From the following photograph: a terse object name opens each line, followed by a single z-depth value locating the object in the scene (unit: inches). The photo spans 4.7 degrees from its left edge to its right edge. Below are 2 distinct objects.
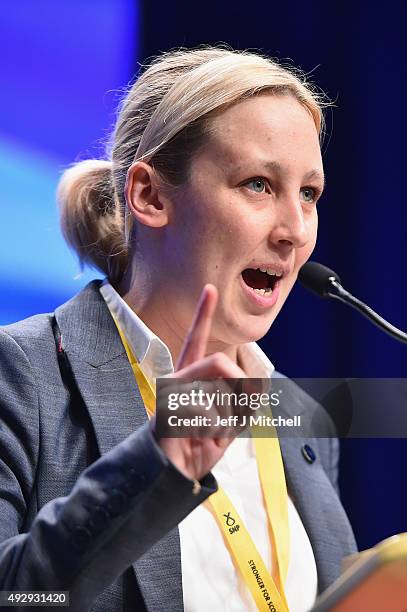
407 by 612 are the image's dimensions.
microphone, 169.5
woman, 169.9
